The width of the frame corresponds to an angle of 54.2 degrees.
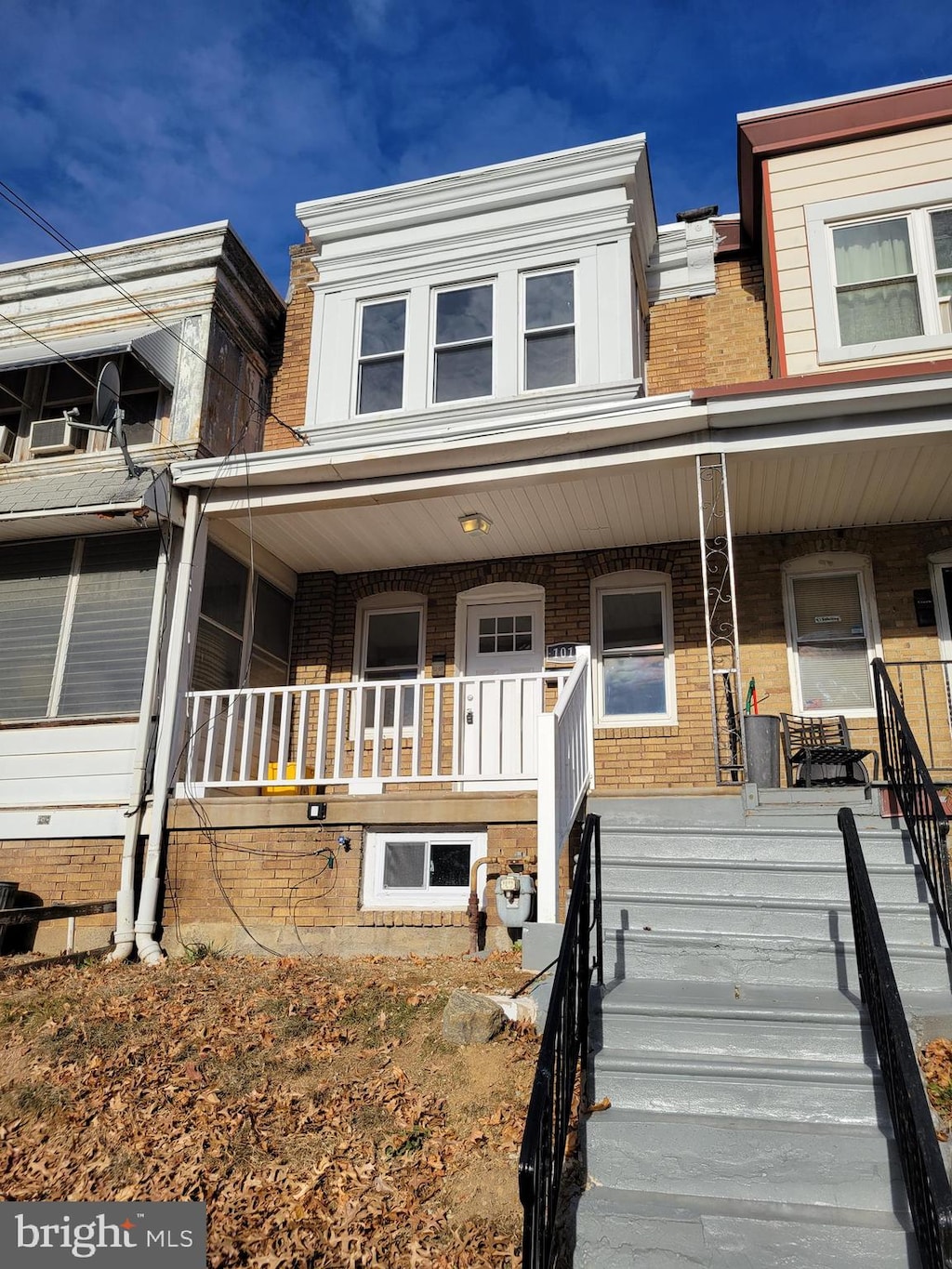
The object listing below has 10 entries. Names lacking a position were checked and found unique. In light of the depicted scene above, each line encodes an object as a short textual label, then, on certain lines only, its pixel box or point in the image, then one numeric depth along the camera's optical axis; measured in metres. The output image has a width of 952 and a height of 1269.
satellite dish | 8.48
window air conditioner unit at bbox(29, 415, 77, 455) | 10.37
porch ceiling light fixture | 8.66
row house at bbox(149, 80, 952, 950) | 7.25
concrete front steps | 3.15
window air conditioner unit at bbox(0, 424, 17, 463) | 10.52
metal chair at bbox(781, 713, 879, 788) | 7.28
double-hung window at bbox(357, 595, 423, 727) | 10.25
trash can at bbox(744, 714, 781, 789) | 6.72
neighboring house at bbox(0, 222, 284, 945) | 8.05
